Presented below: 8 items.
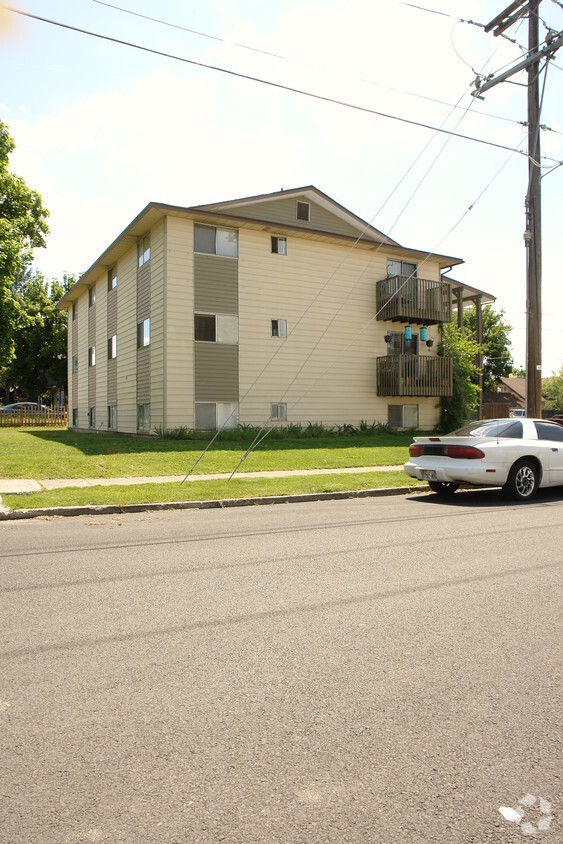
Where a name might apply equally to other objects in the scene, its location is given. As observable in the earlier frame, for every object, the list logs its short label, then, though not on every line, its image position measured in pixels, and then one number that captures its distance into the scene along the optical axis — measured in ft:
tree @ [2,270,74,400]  169.17
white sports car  35.22
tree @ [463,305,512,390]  193.67
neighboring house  138.94
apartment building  72.49
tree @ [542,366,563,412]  222.07
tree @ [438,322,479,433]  90.07
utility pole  49.01
